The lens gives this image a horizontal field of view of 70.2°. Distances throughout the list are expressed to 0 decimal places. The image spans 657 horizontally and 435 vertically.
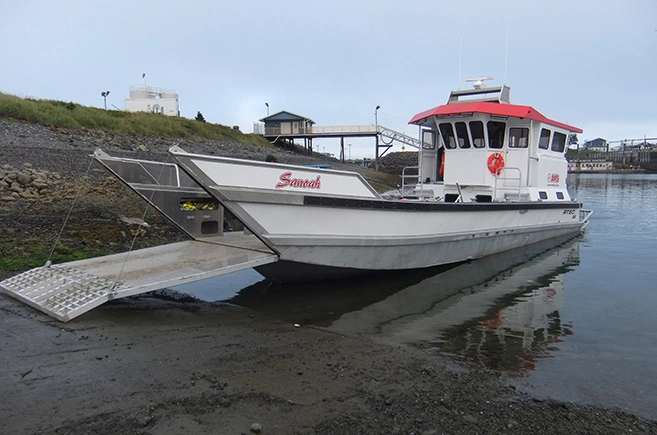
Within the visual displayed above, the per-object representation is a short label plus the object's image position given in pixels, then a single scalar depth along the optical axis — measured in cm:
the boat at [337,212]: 602
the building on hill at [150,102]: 4422
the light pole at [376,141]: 4500
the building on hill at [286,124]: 4638
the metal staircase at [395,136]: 4190
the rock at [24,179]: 1169
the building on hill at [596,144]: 14738
